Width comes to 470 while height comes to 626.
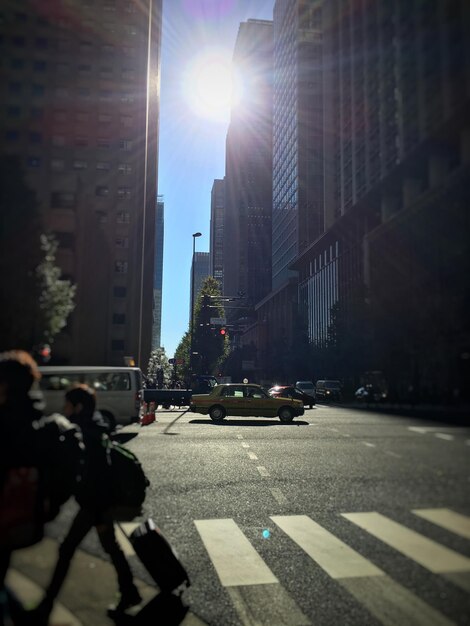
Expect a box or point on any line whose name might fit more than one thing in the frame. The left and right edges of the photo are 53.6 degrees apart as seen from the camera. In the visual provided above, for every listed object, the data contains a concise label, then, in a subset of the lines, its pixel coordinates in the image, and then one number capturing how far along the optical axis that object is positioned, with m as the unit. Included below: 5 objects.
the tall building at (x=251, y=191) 165.88
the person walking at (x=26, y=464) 1.69
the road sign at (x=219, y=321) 27.52
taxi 13.28
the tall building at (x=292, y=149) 107.44
